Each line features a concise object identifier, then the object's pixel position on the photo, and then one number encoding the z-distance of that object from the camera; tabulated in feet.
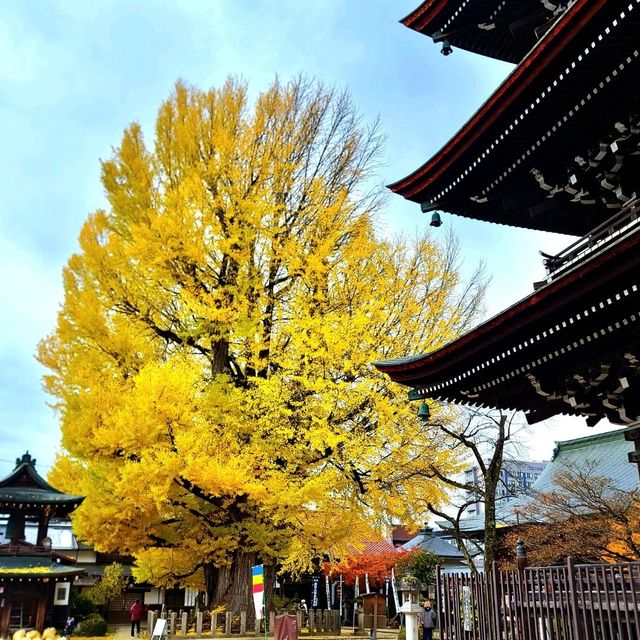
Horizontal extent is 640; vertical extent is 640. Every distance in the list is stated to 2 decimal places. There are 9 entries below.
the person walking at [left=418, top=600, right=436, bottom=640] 42.73
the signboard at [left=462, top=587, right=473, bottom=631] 23.10
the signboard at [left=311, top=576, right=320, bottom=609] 94.48
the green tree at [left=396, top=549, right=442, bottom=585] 80.84
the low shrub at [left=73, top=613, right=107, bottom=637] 67.77
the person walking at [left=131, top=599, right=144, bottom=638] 67.15
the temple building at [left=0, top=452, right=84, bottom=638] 61.52
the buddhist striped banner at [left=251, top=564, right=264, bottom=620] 38.50
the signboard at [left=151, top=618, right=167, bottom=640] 42.96
